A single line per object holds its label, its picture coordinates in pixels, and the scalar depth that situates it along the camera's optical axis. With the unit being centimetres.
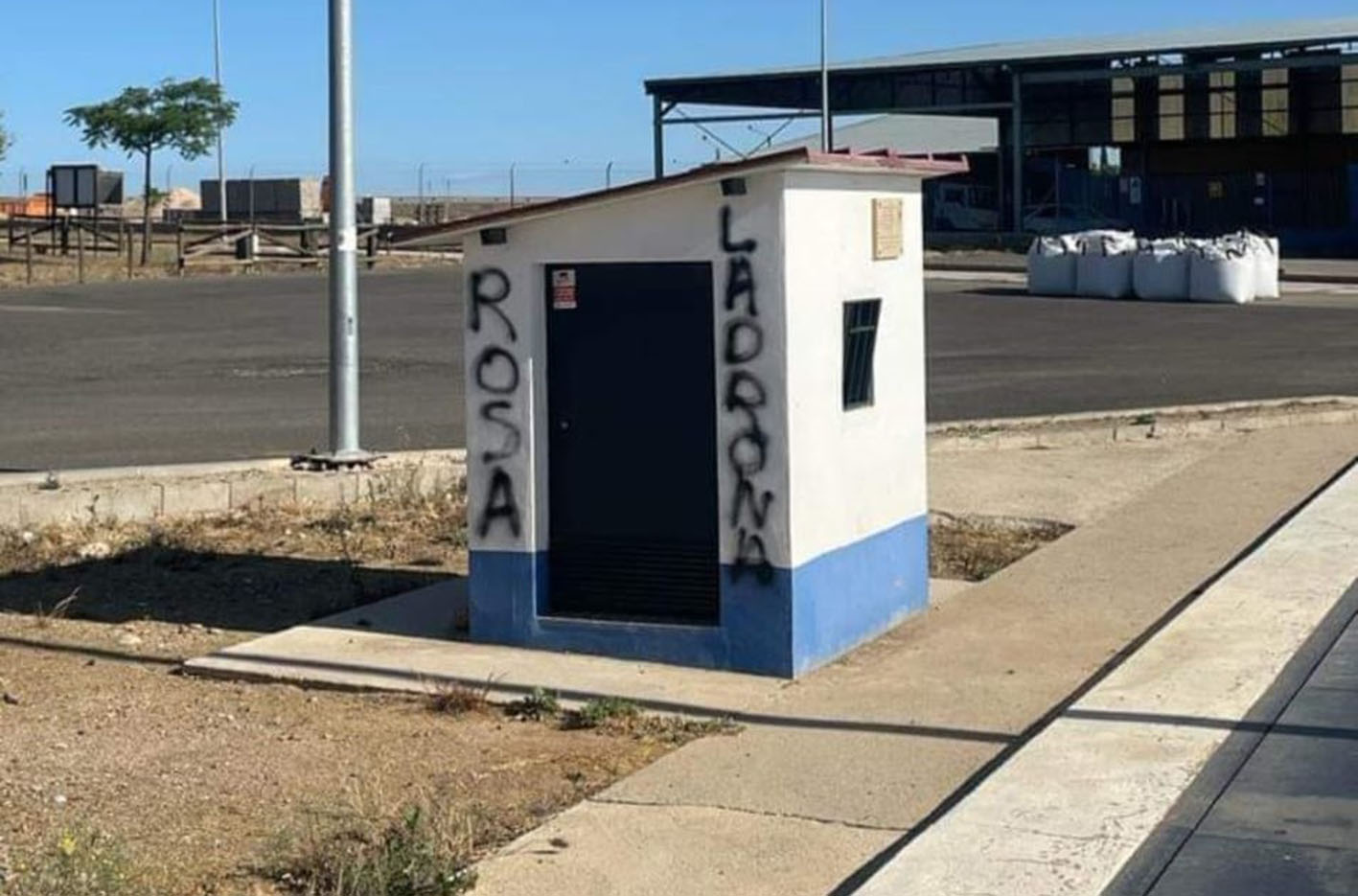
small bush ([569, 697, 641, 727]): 733
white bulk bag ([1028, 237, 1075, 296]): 4069
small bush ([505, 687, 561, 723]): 747
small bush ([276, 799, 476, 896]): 516
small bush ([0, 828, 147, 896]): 476
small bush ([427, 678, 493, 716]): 754
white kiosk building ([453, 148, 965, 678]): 799
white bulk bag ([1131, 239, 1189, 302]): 3847
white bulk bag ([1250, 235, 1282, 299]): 3859
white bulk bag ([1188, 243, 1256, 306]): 3759
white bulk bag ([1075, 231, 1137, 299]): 3969
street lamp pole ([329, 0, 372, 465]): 1228
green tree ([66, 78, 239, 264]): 6397
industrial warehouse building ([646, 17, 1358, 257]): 6375
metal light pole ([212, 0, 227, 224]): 6975
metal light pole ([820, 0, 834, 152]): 4797
